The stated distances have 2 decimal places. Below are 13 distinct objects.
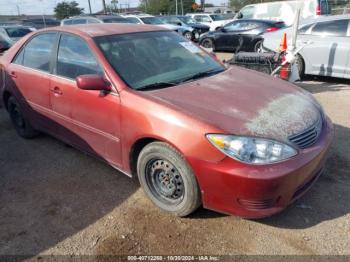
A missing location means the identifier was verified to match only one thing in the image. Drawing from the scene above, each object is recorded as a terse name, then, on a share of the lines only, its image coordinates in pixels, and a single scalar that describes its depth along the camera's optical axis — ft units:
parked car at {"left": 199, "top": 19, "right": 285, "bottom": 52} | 41.22
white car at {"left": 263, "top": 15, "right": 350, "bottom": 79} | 22.98
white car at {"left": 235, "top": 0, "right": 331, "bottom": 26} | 57.31
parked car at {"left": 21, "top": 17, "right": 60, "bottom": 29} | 88.87
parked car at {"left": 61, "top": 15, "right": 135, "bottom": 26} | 44.67
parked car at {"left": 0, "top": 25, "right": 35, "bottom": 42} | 41.56
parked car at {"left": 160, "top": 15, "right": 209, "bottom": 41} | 59.31
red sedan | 8.02
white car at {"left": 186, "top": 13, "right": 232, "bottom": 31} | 71.93
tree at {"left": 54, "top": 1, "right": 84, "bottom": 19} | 173.68
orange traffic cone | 22.48
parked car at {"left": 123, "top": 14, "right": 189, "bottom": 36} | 54.83
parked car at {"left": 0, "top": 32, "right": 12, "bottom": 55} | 26.59
